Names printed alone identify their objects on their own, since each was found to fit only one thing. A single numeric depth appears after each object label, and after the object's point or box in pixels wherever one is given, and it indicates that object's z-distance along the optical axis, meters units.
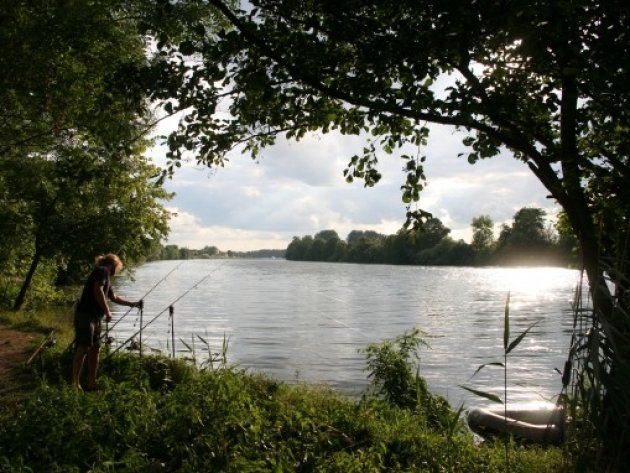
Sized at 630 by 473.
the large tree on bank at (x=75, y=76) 6.45
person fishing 8.99
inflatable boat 10.95
